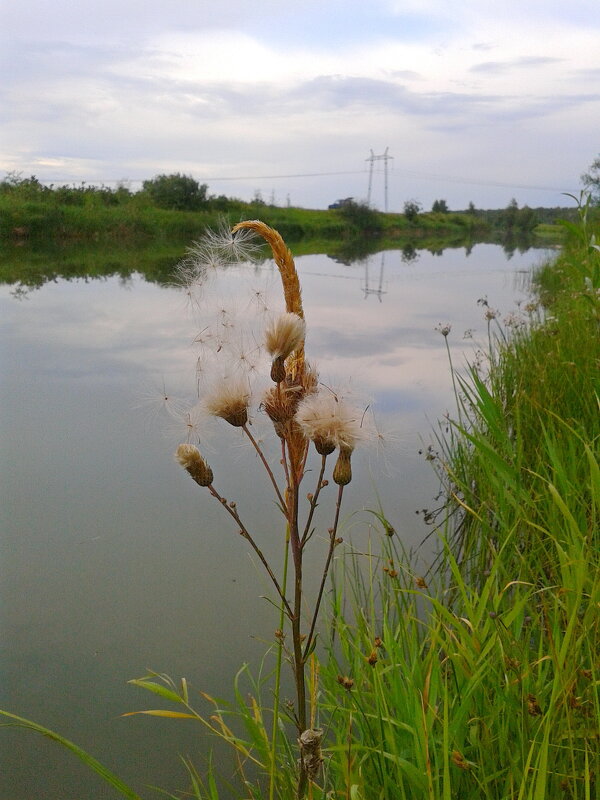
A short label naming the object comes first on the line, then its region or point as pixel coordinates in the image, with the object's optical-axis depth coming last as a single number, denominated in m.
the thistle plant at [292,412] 0.30
